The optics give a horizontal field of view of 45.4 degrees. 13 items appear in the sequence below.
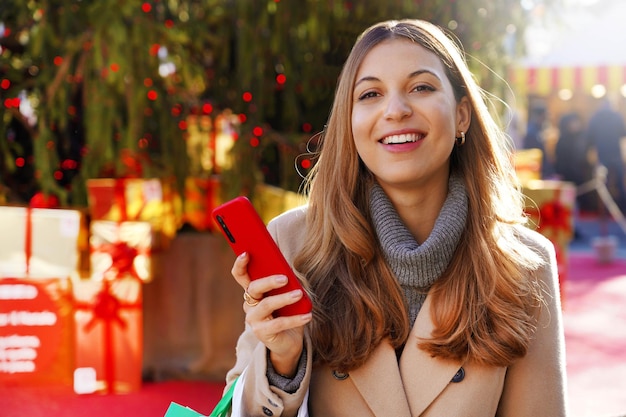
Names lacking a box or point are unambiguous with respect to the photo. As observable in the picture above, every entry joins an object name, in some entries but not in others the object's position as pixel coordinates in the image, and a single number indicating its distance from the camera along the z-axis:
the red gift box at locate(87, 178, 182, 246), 4.53
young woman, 1.81
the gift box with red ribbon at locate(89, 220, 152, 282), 4.37
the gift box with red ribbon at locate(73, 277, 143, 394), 4.41
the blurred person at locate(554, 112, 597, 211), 12.30
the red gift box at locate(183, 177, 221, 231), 4.60
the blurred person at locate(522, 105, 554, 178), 11.71
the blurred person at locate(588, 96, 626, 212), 11.62
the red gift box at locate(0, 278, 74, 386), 4.36
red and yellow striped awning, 12.24
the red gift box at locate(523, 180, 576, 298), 5.29
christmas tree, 4.09
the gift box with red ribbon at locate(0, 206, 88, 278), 4.34
